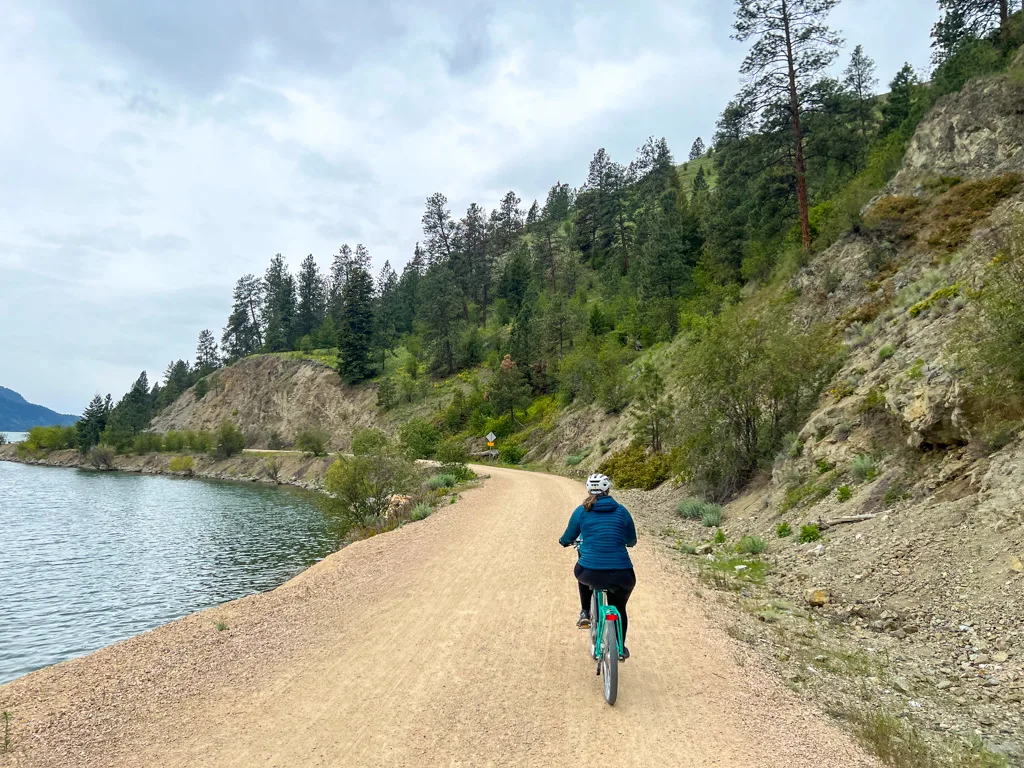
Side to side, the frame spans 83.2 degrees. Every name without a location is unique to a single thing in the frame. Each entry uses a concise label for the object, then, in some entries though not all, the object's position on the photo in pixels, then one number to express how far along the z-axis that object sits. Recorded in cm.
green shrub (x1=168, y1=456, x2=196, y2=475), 8531
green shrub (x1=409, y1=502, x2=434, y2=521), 2068
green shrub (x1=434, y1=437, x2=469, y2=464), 3831
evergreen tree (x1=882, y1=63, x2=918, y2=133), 4884
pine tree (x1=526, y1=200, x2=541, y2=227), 14620
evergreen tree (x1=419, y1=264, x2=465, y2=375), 8462
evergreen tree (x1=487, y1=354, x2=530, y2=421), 6359
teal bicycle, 568
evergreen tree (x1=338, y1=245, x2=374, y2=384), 9150
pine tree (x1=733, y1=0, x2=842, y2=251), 2606
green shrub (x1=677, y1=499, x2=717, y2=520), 1800
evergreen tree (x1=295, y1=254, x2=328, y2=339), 11819
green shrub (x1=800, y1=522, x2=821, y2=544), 1173
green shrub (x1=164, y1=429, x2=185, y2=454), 9419
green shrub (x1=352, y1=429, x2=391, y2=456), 2778
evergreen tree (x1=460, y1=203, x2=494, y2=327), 9900
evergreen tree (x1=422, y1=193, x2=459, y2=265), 10181
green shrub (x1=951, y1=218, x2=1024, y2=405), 959
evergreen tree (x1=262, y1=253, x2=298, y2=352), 11481
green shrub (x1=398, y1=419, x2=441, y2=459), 4762
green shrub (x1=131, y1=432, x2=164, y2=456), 9650
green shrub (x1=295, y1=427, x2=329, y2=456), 7031
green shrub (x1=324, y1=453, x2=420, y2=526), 2464
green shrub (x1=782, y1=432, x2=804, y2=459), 1614
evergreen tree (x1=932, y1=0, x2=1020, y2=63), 3028
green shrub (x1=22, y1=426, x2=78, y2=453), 10993
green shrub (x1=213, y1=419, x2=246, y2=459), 8581
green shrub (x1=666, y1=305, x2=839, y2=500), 1791
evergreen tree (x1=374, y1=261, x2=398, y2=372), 9731
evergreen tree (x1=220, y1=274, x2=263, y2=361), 13000
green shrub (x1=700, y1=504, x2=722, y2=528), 1641
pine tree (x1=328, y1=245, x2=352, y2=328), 12356
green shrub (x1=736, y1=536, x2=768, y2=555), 1251
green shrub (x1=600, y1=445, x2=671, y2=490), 2642
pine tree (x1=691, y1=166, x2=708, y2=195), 9840
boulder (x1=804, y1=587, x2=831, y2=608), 902
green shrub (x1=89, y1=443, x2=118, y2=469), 9581
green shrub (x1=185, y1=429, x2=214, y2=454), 8900
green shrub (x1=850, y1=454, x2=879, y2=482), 1264
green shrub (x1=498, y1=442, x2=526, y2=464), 5238
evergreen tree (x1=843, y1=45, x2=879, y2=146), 8040
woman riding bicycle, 596
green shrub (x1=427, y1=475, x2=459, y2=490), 2922
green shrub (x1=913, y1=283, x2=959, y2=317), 1594
